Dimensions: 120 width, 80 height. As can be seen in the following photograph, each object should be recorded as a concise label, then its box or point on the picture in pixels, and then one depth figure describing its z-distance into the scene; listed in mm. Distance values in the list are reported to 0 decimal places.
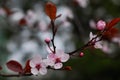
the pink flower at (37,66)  623
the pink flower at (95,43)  632
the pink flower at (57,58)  616
